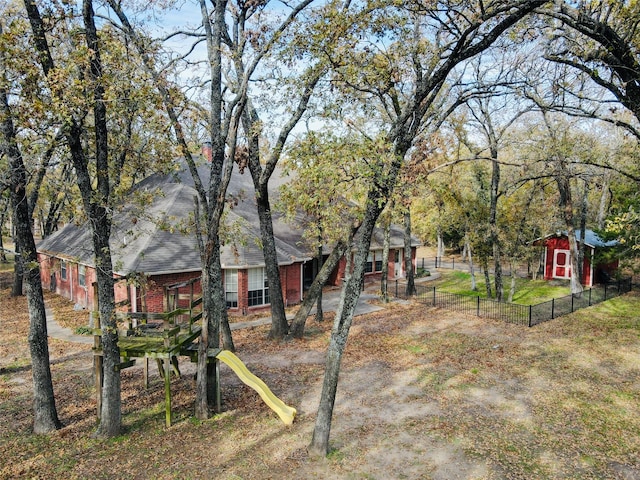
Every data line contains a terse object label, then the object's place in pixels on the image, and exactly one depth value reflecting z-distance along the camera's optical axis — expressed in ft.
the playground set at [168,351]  29.99
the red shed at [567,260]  87.66
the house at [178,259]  58.03
